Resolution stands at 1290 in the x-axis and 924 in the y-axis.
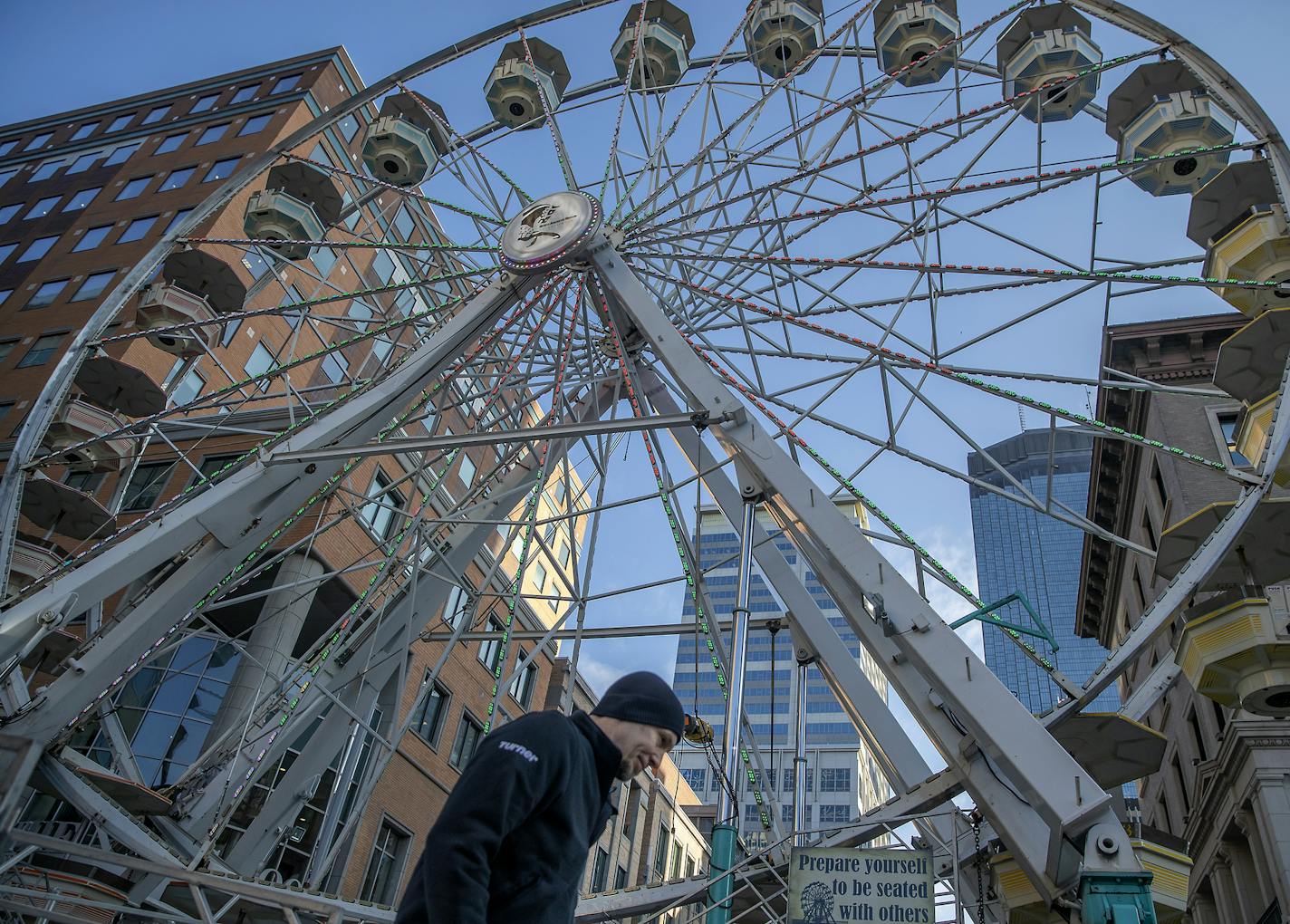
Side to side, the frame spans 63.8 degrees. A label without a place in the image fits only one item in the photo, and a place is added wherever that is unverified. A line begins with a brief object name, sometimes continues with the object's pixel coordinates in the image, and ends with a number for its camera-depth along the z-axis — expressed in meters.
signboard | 9.63
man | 3.37
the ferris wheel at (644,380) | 9.66
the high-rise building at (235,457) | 14.61
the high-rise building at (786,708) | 99.38
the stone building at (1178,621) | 24.44
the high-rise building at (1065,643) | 178.88
